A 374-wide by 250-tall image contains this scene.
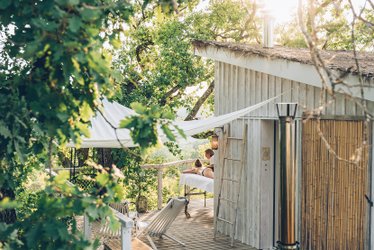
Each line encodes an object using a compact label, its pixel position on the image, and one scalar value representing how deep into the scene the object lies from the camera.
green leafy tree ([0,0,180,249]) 2.56
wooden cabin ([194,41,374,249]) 5.63
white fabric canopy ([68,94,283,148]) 6.22
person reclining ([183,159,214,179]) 9.56
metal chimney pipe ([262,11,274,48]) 7.48
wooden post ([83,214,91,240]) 6.32
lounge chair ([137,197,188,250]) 7.31
